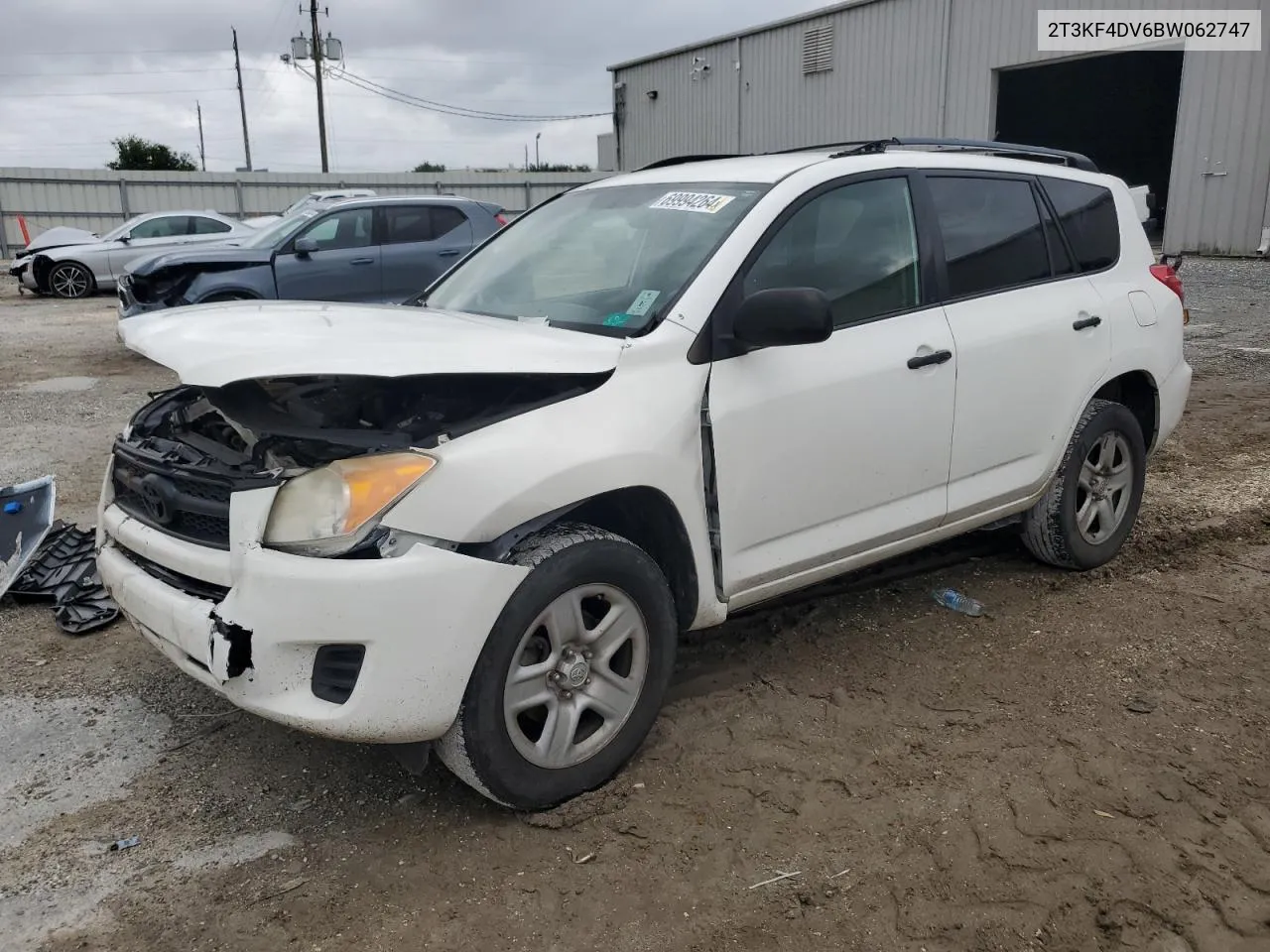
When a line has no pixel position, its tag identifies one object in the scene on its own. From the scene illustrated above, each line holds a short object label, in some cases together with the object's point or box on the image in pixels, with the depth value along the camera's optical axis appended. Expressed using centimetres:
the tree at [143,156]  5097
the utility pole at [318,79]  4076
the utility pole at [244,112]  5909
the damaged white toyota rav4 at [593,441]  260
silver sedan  1777
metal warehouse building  1695
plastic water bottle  431
